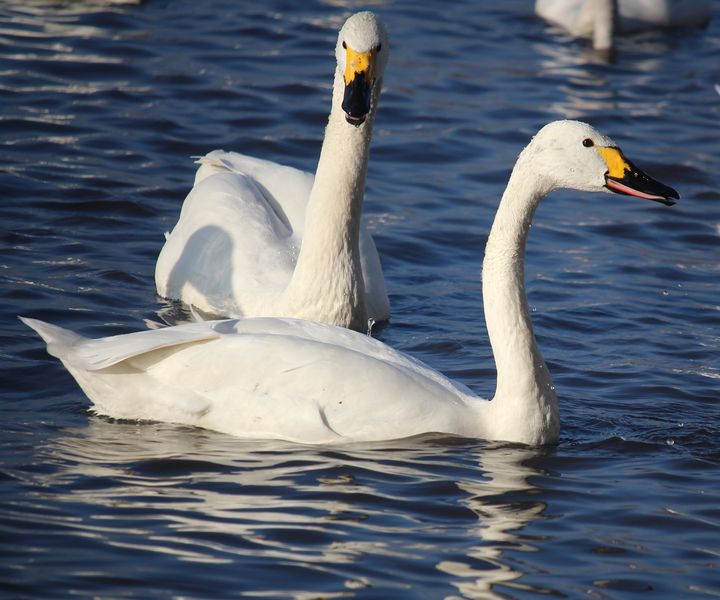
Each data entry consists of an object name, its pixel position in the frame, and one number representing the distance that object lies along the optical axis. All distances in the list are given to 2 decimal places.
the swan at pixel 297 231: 16.33
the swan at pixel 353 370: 13.34
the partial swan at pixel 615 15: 32.37
